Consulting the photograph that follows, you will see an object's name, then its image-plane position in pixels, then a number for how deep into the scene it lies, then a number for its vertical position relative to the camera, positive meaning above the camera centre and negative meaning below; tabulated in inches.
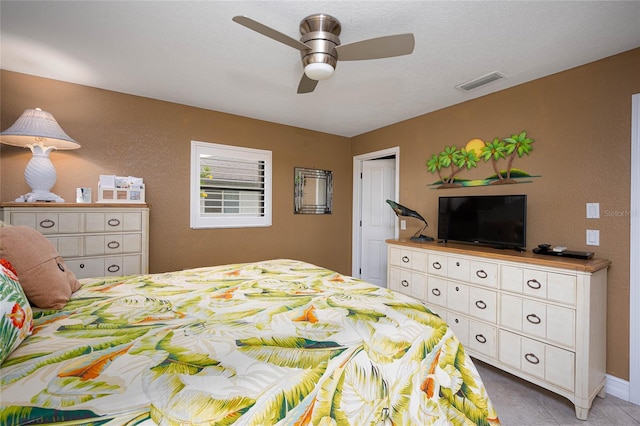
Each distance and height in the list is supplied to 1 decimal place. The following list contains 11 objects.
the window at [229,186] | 133.7 +13.0
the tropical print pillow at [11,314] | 33.0 -13.5
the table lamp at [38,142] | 89.1 +23.1
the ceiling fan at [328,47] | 65.0 +39.4
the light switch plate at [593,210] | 86.8 +1.5
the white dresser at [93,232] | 88.2 -7.5
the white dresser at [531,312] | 74.2 -30.0
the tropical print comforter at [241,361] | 28.5 -18.6
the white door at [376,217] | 172.4 -2.5
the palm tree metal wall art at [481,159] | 105.0 +23.3
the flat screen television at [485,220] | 96.3 -2.2
